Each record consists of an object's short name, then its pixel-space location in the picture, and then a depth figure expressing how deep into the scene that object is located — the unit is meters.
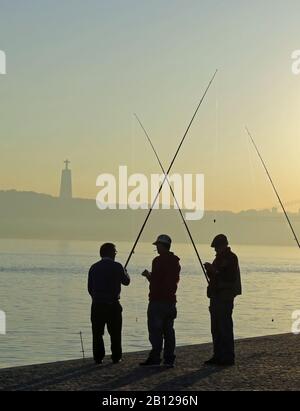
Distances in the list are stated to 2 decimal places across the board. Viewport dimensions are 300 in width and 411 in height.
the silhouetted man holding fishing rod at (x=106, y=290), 13.04
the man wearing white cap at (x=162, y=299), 12.68
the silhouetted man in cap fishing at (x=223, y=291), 12.72
